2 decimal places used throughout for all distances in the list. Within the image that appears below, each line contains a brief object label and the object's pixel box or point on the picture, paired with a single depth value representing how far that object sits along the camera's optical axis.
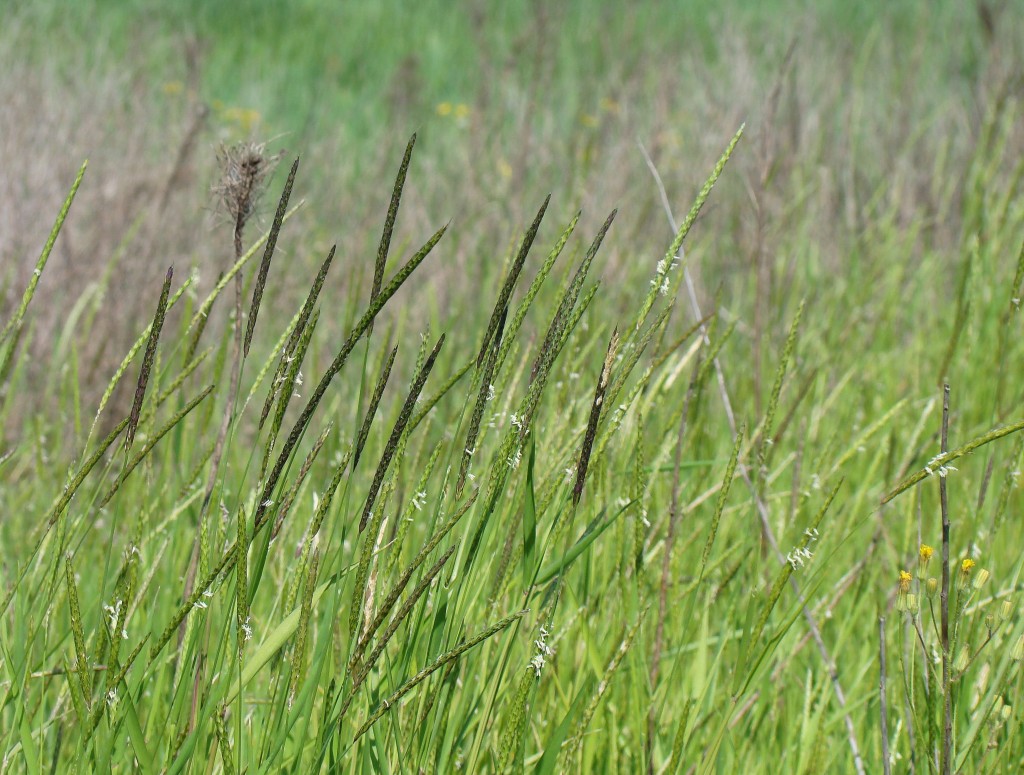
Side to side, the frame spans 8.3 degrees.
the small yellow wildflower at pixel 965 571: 2.07
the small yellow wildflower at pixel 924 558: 2.07
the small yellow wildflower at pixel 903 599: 2.05
